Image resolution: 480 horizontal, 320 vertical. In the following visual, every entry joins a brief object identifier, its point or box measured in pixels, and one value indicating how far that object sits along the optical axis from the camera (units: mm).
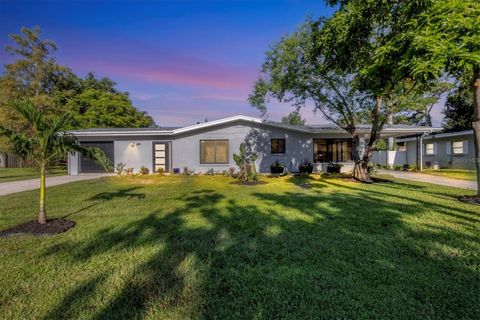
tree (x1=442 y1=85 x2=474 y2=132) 26312
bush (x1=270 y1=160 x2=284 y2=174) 14703
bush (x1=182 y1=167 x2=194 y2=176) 15161
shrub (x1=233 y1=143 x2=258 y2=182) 11659
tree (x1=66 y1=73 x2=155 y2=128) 26875
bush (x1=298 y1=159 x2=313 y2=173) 15086
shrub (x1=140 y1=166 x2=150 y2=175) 15367
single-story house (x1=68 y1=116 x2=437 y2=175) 15328
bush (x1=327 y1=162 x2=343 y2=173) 15227
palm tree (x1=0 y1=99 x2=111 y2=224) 4336
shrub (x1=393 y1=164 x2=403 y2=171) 18844
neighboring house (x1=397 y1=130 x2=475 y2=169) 17578
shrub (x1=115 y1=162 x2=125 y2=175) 15469
